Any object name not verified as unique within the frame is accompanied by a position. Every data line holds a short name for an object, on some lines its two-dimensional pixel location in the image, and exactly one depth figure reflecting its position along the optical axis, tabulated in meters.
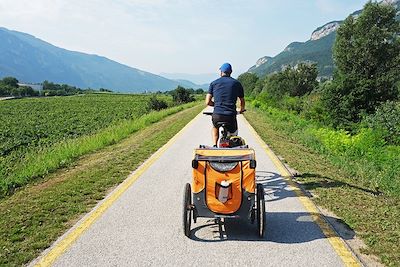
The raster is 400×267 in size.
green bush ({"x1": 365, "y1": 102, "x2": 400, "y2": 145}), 17.28
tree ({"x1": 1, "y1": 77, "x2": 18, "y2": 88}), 128.62
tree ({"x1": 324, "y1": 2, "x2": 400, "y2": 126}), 34.92
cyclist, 6.21
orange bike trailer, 4.87
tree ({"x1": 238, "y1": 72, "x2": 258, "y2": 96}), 108.19
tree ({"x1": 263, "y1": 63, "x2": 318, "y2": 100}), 69.25
